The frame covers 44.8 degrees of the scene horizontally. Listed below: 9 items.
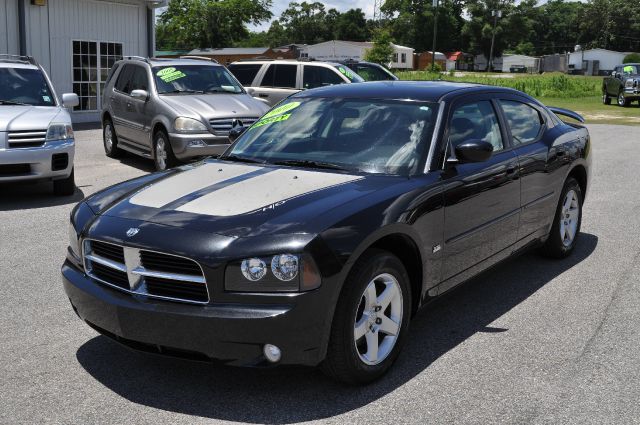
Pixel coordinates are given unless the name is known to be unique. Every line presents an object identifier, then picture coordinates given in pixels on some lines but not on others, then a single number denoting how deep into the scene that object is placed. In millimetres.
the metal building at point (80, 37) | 18625
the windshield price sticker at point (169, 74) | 12453
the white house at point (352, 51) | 104188
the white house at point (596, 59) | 112938
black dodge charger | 3695
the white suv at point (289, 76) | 16297
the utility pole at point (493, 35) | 122975
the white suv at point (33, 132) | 9289
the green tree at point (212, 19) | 86188
